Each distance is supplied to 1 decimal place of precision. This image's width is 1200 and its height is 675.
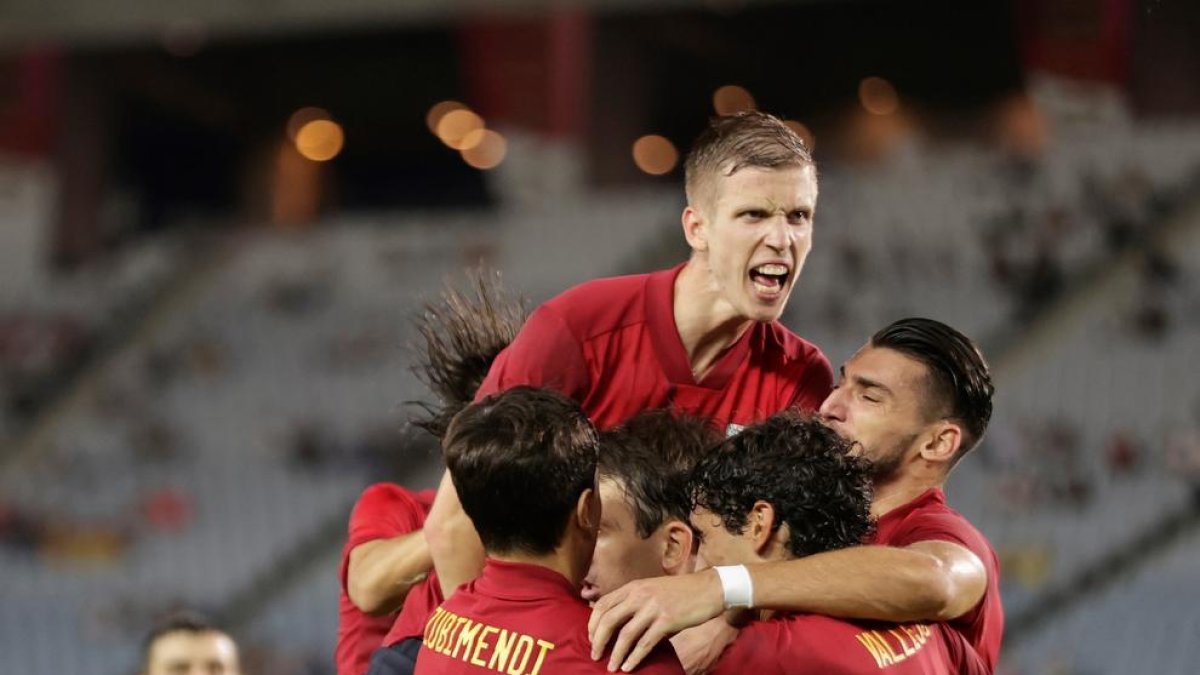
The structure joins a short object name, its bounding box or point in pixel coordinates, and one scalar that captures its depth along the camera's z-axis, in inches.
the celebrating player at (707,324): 302.4
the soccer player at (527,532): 235.6
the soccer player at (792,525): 247.9
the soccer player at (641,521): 273.0
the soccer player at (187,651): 428.5
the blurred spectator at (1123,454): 1123.9
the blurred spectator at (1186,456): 1079.0
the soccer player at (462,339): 357.7
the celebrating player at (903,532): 247.1
